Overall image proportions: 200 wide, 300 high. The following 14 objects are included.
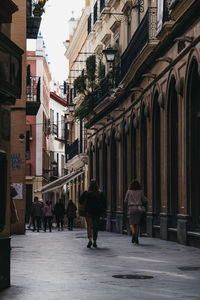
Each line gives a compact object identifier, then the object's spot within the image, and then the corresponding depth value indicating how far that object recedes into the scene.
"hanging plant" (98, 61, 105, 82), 35.69
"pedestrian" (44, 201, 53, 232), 39.47
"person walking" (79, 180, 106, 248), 19.31
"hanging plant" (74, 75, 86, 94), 36.65
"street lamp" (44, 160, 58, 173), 77.46
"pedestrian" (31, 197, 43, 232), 38.04
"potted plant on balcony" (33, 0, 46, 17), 29.27
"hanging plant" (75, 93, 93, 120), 37.67
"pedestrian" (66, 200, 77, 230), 39.58
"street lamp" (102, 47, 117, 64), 30.02
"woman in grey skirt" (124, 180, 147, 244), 20.33
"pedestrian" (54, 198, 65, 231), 41.94
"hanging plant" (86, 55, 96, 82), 36.50
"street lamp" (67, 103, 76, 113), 46.95
